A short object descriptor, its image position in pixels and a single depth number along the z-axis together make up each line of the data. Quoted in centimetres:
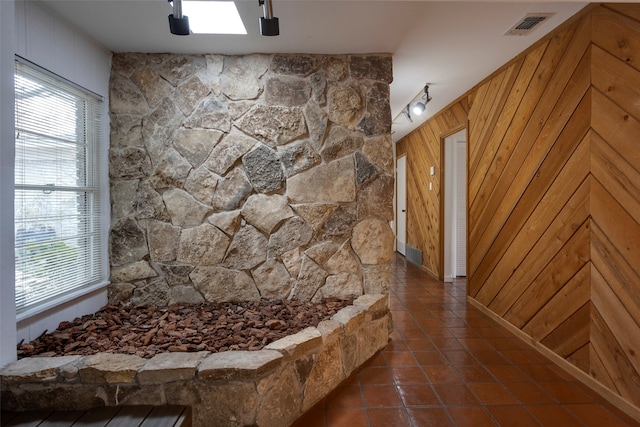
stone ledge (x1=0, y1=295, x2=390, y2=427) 153
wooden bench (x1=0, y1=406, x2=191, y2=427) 144
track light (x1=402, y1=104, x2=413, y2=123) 402
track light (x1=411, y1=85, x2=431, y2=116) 344
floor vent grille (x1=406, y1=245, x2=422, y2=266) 527
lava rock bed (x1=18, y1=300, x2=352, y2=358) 180
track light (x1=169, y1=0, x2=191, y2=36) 158
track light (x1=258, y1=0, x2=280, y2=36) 159
